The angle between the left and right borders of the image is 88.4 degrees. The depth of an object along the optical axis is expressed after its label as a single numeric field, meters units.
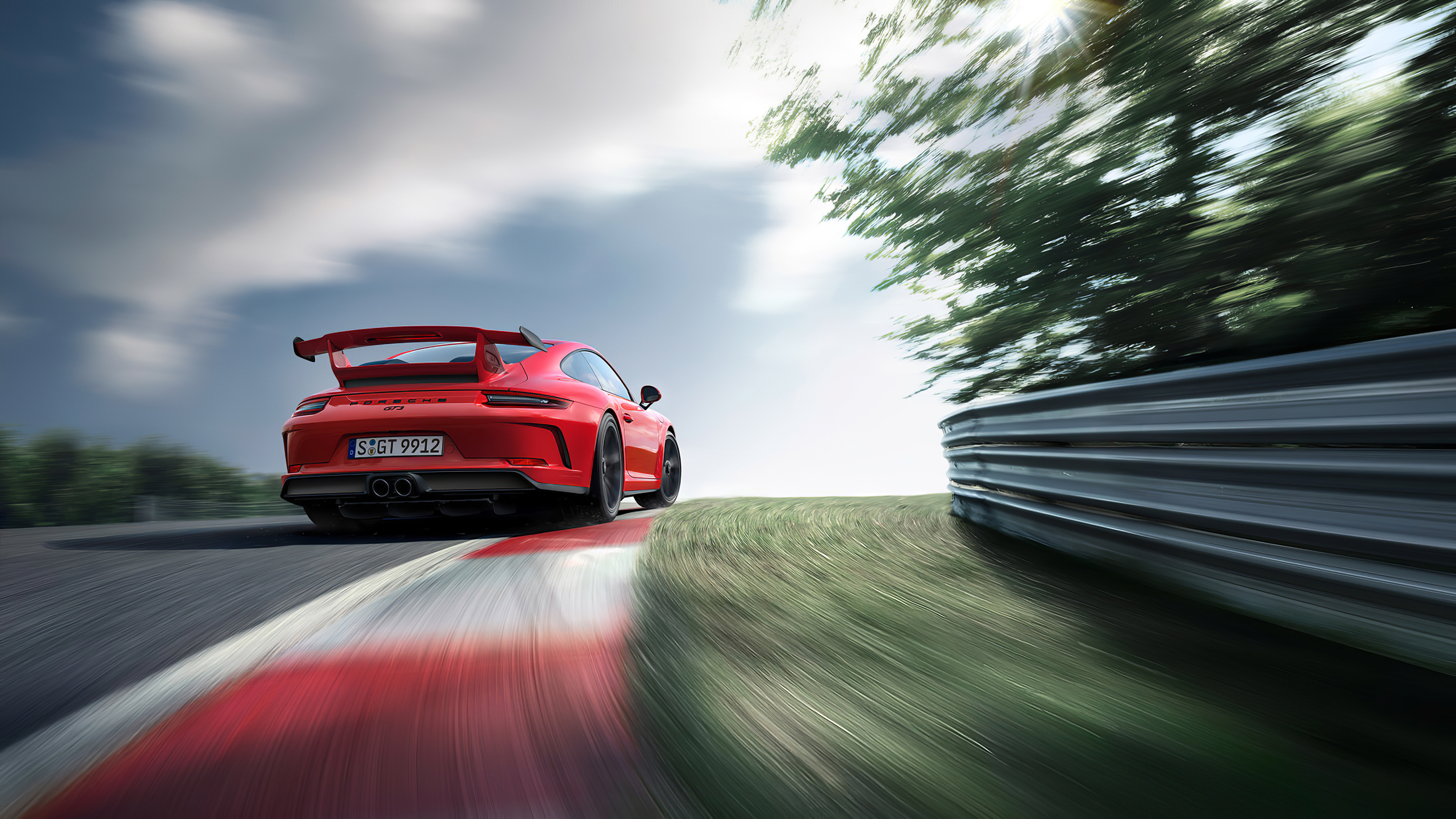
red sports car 4.74
